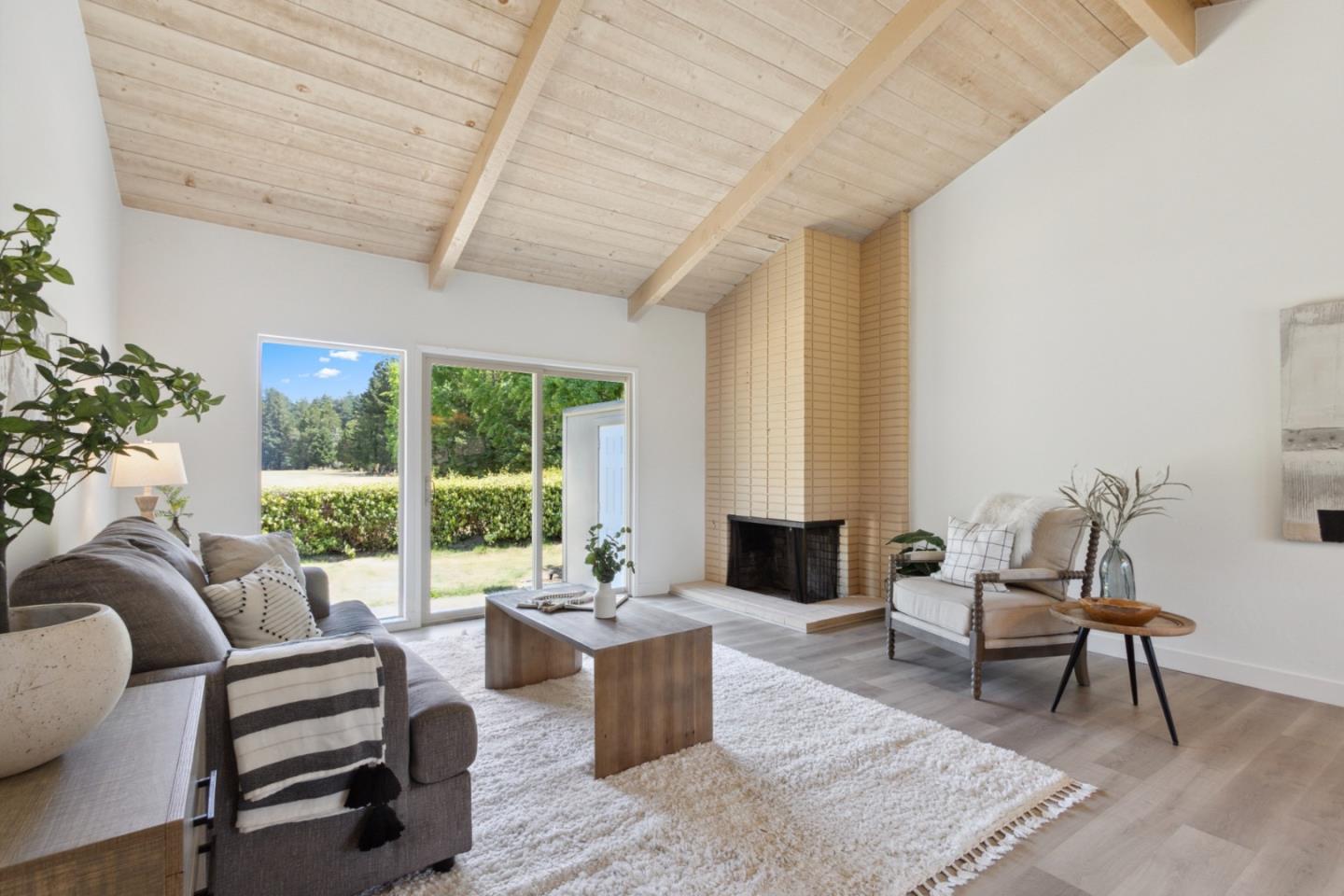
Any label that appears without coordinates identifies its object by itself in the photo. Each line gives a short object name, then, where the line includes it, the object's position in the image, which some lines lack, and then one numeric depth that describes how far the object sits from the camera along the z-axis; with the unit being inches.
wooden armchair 125.9
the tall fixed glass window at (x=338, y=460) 163.0
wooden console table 29.4
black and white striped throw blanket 58.7
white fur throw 139.4
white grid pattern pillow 139.1
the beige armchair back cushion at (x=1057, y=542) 134.8
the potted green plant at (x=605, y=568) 112.4
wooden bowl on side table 105.9
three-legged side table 103.0
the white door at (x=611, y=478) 220.4
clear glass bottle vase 132.6
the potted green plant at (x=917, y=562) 168.2
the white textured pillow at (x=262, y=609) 82.4
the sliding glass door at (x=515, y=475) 186.5
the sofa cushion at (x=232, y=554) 100.5
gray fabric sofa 58.6
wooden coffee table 94.6
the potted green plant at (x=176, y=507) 127.7
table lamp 115.8
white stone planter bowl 35.0
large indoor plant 35.5
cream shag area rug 71.4
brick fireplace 200.4
